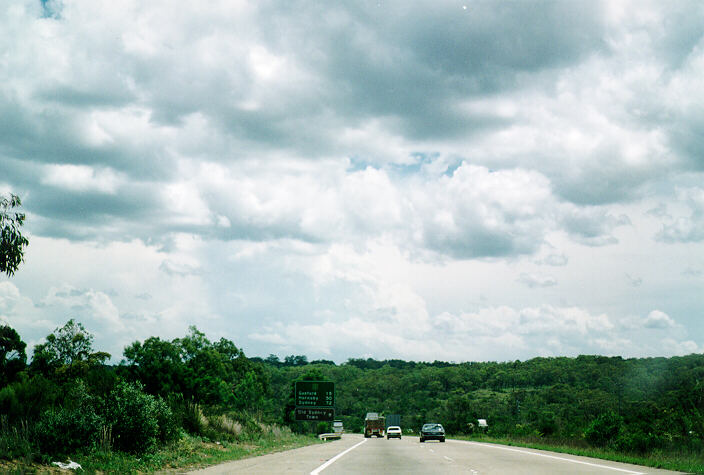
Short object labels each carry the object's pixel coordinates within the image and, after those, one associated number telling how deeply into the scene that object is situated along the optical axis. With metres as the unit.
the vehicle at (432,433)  50.38
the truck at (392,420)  106.38
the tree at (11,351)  61.69
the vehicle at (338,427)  95.76
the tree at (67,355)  68.56
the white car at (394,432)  67.94
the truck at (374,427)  74.56
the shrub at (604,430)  30.30
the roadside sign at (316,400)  62.62
